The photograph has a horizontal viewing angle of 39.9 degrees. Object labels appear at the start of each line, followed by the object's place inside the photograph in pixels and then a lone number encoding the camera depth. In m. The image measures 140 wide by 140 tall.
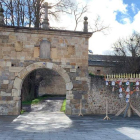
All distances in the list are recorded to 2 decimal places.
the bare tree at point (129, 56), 23.98
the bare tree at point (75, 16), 16.96
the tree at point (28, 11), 15.41
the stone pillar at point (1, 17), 10.17
